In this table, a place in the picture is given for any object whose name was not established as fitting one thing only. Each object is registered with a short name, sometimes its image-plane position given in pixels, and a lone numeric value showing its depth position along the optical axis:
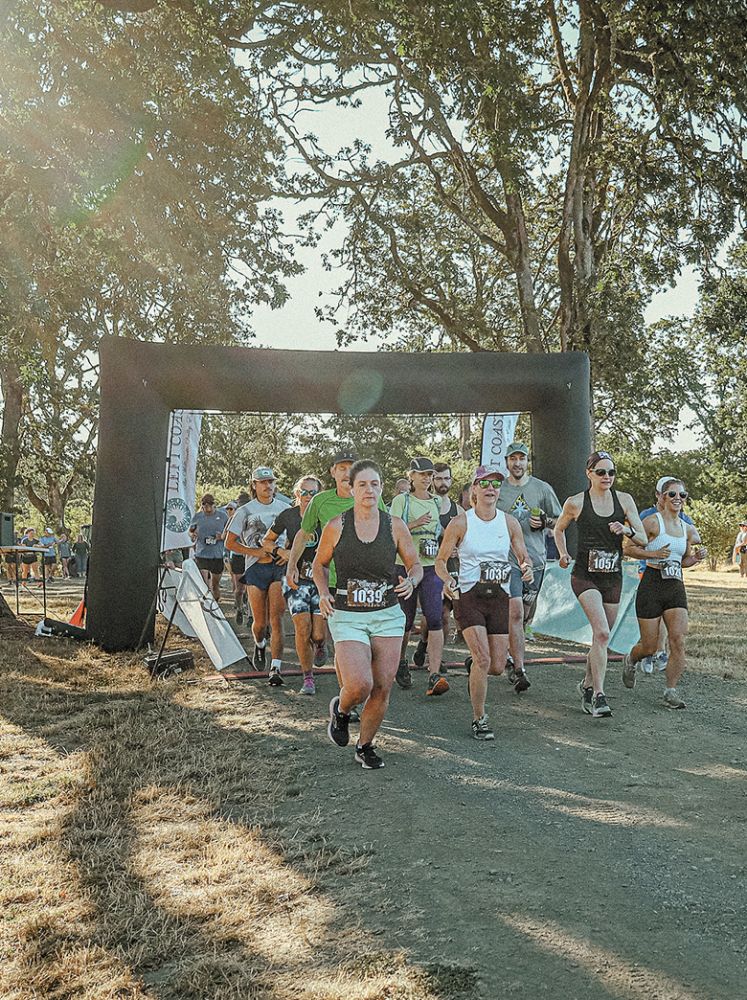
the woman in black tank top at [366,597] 5.65
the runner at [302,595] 8.24
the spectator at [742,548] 26.07
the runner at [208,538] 13.90
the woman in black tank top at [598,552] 7.19
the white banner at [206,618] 9.01
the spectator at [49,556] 29.97
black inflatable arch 10.80
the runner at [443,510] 9.77
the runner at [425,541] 8.43
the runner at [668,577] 7.48
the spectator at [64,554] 33.38
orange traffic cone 12.62
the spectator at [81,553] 32.66
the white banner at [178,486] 11.52
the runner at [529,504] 9.27
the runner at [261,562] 8.83
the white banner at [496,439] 12.79
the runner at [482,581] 6.56
